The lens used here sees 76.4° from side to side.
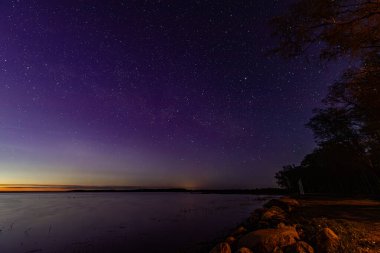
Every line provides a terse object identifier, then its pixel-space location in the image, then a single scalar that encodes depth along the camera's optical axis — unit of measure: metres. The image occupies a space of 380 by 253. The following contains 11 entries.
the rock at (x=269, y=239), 7.83
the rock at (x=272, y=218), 12.85
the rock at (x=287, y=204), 21.50
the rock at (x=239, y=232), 12.68
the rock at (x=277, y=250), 7.41
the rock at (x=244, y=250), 7.85
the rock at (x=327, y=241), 7.00
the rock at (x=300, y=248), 6.85
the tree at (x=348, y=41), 7.16
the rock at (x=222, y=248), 8.74
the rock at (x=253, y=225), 13.51
